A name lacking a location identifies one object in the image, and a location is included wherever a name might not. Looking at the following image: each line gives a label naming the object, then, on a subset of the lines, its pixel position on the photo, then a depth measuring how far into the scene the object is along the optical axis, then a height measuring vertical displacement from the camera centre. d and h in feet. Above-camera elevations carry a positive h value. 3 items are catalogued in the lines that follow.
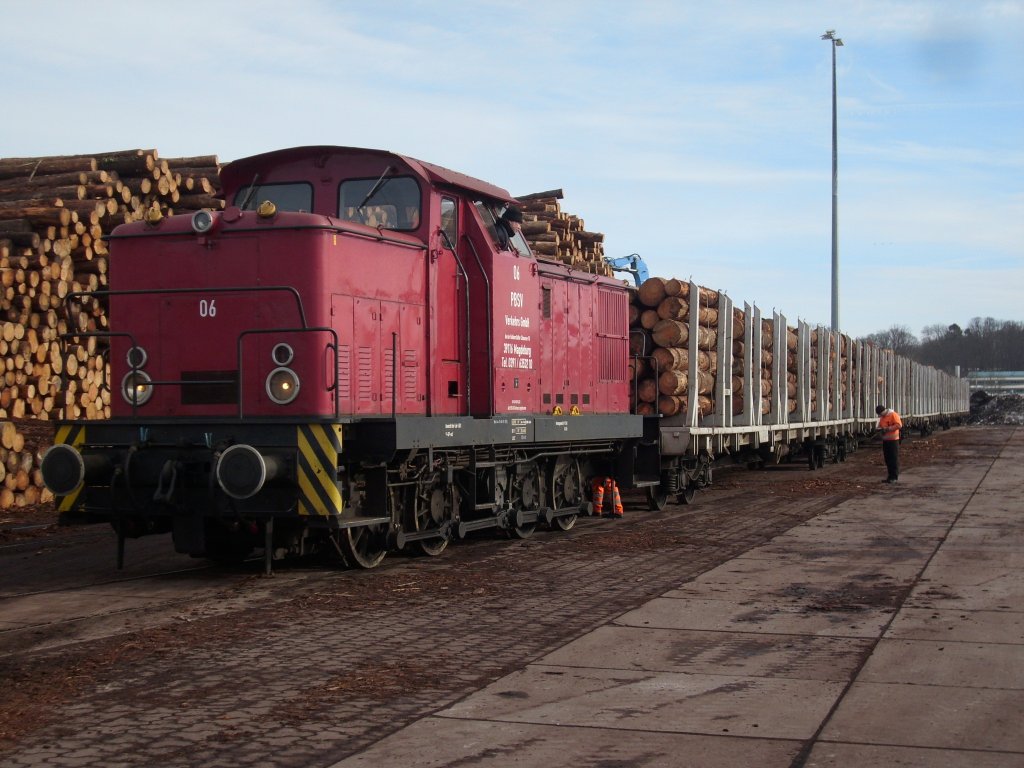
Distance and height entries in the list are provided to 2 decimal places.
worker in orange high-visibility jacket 65.62 -2.02
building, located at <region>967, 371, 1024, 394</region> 351.71 +7.08
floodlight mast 129.59 +20.79
